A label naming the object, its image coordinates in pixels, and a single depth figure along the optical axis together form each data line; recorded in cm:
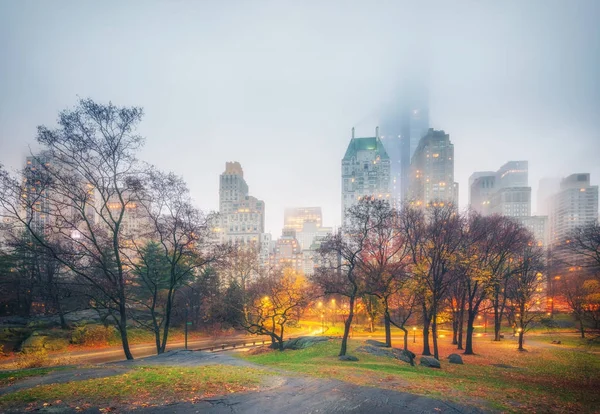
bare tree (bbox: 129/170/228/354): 2033
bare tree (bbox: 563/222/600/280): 2919
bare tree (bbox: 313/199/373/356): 2272
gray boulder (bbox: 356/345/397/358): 2316
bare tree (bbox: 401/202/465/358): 2320
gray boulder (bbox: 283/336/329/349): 2976
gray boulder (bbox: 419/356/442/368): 2078
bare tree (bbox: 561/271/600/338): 3838
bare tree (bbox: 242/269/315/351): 3083
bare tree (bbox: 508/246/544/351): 3186
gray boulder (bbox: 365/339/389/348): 2737
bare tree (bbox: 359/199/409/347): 2344
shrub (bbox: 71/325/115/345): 3794
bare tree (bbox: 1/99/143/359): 1686
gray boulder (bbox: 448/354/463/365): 2264
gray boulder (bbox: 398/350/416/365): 2174
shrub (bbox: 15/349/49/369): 1585
